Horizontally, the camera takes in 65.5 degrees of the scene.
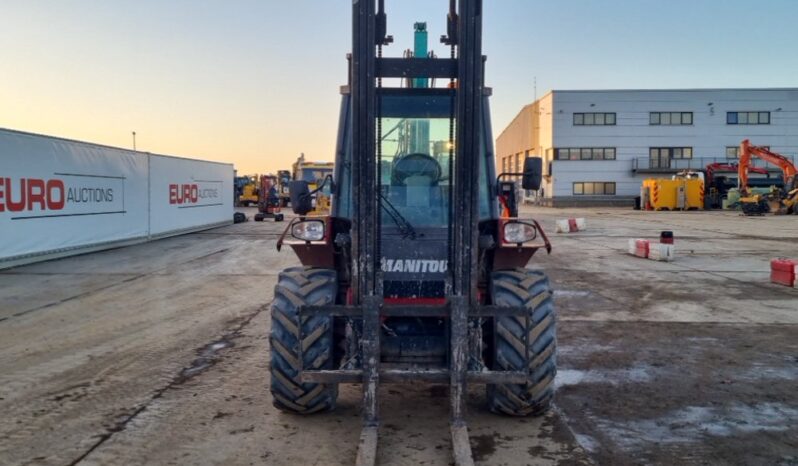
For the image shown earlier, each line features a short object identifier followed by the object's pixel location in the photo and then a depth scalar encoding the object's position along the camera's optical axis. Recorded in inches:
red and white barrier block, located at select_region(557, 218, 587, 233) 1036.5
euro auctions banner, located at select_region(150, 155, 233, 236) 896.3
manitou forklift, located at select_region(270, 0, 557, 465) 165.3
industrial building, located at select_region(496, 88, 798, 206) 2084.2
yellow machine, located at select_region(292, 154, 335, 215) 1133.7
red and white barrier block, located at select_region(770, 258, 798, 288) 473.4
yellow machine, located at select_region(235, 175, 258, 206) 1891.0
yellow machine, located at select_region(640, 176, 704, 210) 1786.4
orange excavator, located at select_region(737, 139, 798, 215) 1492.4
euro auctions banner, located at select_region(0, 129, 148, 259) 578.6
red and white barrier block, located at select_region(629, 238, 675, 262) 631.2
